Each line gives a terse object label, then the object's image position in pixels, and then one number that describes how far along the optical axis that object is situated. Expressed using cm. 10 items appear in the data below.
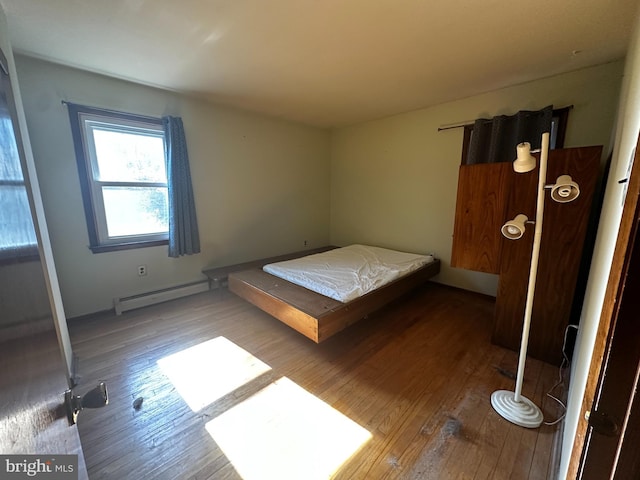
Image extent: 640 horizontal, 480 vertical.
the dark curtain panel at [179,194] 274
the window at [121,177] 239
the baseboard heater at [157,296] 262
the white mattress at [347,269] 233
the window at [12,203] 46
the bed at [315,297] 197
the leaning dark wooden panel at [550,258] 171
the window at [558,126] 242
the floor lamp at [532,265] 128
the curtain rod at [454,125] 296
